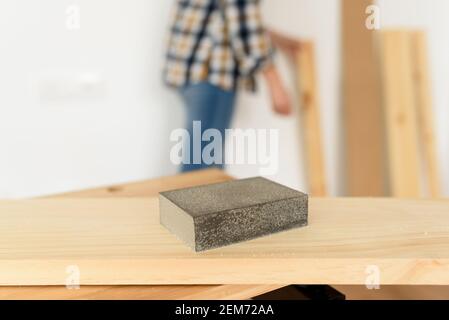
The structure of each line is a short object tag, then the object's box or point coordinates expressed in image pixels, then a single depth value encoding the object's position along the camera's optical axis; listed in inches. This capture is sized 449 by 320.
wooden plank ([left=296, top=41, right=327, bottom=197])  94.1
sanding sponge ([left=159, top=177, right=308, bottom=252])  23.8
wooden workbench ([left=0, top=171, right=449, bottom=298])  23.1
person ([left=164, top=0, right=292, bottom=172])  78.9
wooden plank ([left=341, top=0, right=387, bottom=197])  94.4
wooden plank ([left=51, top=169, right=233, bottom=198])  42.9
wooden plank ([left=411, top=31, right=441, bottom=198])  96.3
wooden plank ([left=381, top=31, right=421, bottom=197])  93.6
